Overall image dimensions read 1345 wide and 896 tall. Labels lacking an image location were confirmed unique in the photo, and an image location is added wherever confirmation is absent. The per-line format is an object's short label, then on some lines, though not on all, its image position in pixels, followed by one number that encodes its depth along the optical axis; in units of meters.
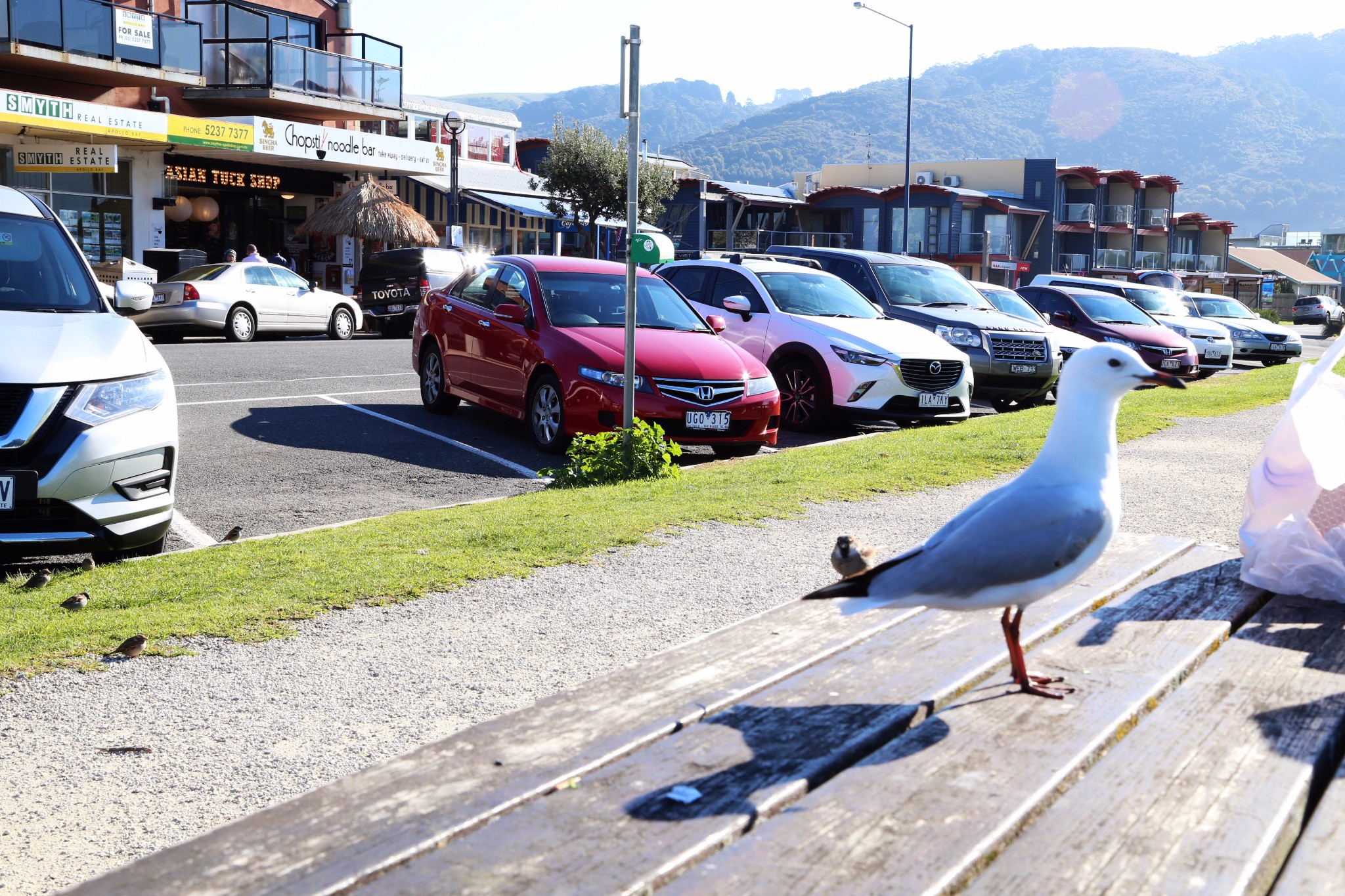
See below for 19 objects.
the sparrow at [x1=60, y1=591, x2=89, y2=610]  5.28
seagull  2.40
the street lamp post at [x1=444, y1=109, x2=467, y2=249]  28.77
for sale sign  28.12
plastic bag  3.19
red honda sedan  10.40
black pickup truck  26.80
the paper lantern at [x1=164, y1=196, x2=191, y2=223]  31.30
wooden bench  1.64
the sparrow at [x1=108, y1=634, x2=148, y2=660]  4.68
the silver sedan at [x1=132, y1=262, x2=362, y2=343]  22.30
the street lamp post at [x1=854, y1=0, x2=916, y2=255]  39.41
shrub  8.96
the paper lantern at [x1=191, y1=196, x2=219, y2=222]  31.95
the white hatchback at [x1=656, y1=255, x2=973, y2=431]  12.41
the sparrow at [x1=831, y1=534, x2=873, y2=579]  3.49
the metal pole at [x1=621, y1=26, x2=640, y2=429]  8.30
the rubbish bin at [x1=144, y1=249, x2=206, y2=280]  27.44
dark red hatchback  19.55
